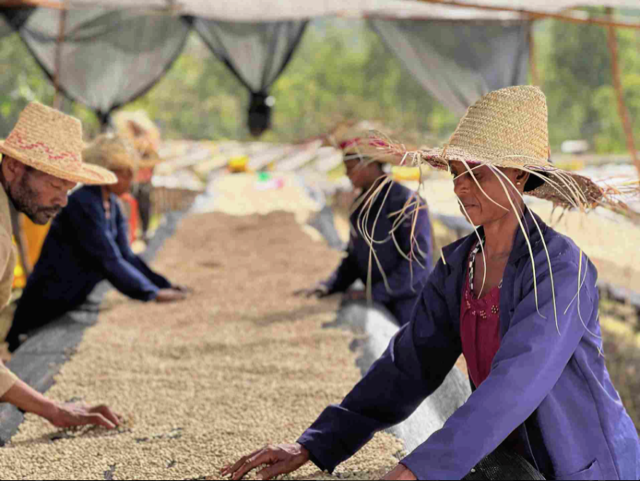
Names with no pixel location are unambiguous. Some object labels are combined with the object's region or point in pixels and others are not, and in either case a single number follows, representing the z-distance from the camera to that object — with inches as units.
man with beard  80.4
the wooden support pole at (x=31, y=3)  233.8
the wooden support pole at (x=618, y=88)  219.6
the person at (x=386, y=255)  123.5
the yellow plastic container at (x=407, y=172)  214.6
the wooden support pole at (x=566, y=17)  193.3
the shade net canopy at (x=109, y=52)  269.9
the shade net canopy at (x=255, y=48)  278.7
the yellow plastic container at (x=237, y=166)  491.2
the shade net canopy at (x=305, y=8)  228.5
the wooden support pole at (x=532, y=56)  251.1
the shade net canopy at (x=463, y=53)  260.1
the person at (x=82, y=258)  129.3
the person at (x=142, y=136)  262.2
